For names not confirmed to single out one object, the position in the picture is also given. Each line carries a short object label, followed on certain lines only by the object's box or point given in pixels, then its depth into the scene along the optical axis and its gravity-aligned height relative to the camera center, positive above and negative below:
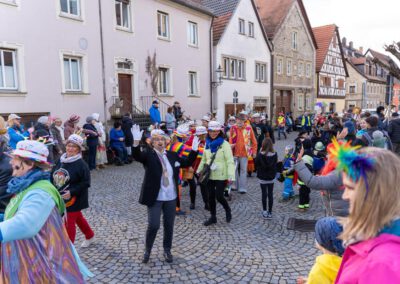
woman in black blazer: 4.27 -1.06
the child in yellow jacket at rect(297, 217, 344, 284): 1.98 -0.92
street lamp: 20.66 +1.34
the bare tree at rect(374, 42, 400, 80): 10.93 +1.41
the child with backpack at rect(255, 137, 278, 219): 6.26 -1.25
